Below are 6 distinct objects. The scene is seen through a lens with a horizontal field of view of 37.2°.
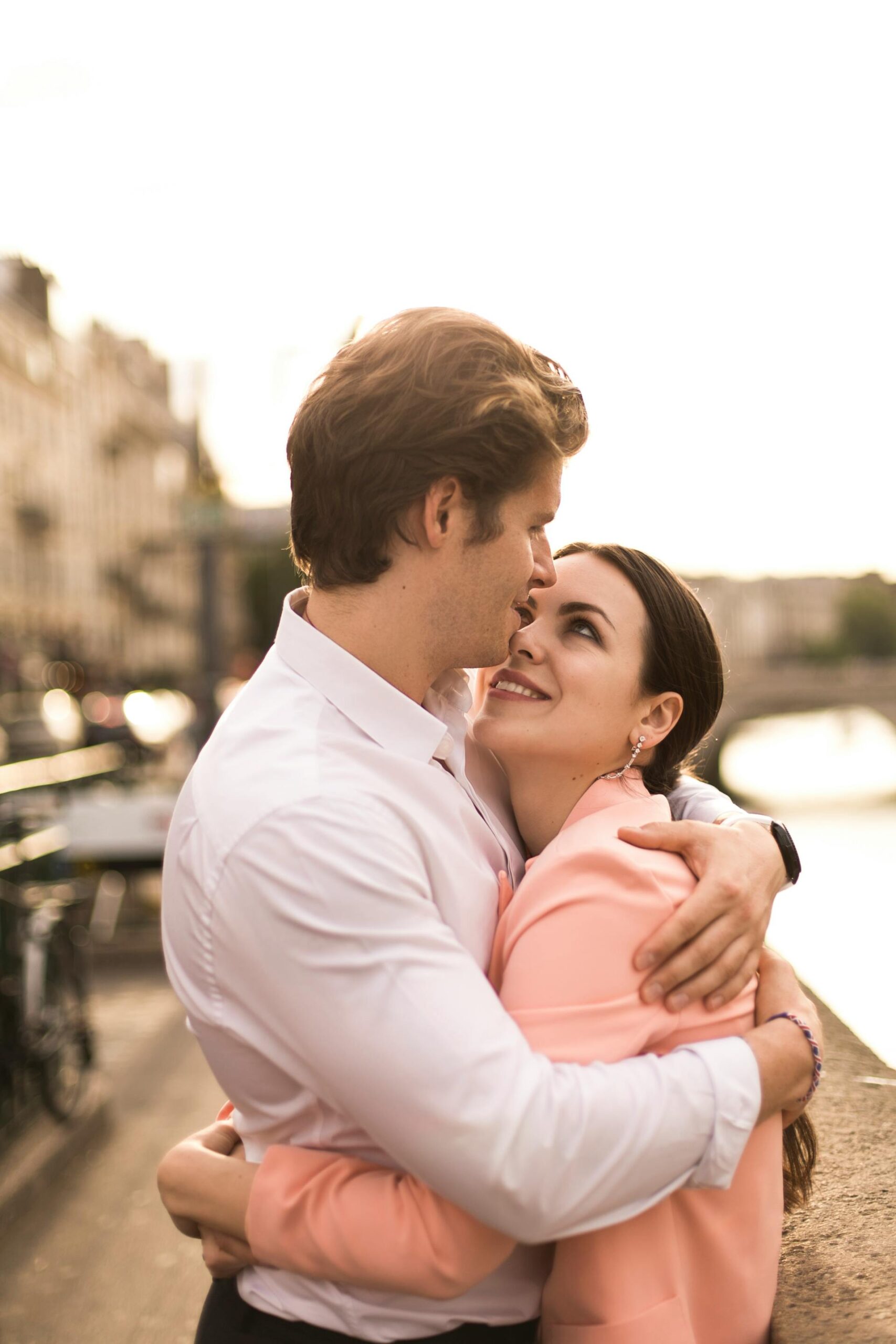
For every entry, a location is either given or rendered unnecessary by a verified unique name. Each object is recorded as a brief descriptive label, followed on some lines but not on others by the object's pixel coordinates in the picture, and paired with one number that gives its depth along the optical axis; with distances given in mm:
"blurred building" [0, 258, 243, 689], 43250
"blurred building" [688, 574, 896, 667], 72750
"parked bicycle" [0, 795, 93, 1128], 6238
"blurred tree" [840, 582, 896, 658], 98756
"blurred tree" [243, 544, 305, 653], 68500
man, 1443
